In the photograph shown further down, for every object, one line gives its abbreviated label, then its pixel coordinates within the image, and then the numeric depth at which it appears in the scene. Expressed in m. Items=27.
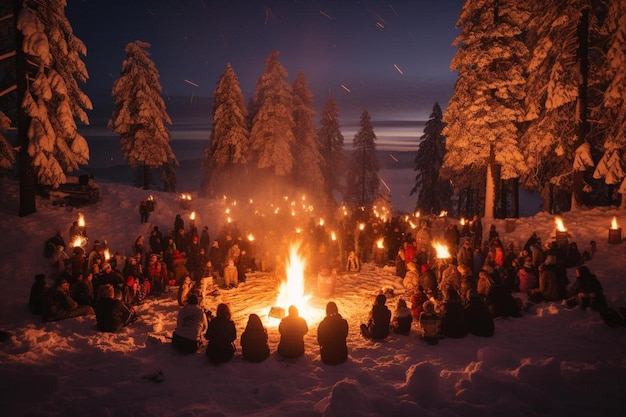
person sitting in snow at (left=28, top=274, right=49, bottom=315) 11.20
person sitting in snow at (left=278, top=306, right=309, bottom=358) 9.14
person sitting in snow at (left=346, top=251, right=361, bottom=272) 17.83
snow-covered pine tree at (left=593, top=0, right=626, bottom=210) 16.83
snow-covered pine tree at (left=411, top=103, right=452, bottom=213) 41.84
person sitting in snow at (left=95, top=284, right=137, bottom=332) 10.20
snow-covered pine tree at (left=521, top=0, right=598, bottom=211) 19.05
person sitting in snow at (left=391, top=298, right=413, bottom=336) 10.42
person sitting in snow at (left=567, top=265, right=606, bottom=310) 10.64
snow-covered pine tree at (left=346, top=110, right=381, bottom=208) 51.88
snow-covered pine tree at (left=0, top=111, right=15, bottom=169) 17.16
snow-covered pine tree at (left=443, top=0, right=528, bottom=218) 21.19
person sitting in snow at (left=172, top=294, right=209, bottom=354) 9.14
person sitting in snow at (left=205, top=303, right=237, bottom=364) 8.78
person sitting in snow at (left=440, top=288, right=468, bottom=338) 9.99
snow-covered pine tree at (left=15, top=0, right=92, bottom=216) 17.05
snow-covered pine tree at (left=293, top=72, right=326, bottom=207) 42.44
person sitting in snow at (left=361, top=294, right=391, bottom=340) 10.22
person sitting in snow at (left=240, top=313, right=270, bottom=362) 8.91
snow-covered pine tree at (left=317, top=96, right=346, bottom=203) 50.19
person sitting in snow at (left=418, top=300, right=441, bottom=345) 9.81
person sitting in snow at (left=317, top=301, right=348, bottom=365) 8.85
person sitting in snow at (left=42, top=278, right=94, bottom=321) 10.64
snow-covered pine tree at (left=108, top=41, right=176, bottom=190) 29.53
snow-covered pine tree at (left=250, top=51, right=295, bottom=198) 37.94
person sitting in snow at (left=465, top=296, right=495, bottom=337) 10.05
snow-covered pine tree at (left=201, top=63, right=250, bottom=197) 37.69
